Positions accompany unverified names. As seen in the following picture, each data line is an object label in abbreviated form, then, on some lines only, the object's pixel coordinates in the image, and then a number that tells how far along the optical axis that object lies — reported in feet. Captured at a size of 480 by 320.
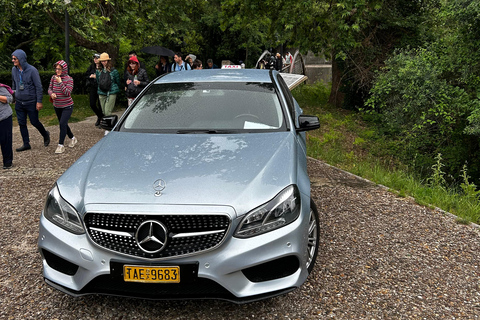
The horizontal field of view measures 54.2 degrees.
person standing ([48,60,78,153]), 29.37
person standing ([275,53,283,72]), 82.99
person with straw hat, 34.35
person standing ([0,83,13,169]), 25.08
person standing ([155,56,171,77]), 45.75
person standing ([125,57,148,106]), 33.24
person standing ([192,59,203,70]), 50.67
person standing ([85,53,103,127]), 38.37
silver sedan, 10.06
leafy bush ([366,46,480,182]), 34.35
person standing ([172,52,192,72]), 42.09
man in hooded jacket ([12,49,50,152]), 28.94
